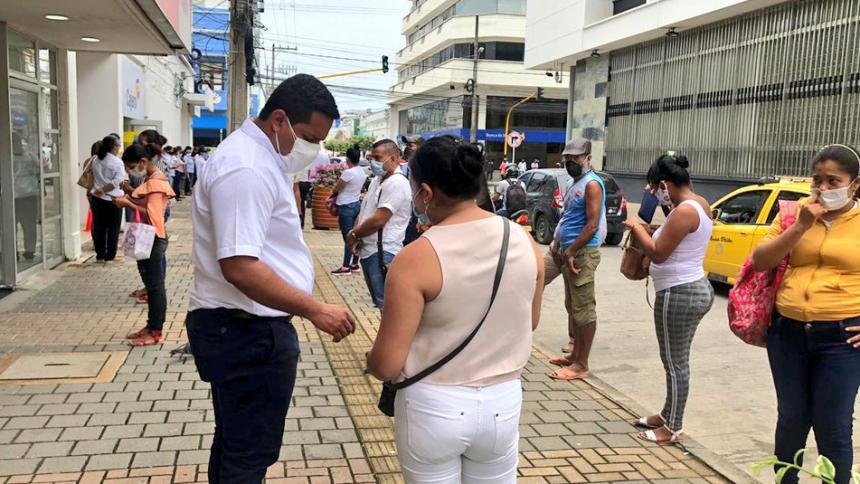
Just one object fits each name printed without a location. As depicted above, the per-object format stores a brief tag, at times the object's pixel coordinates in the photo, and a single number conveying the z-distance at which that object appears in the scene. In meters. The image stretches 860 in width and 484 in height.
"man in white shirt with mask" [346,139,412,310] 5.44
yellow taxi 8.70
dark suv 13.88
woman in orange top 5.59
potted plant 15.23
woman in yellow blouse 2.93
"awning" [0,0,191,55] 6.56
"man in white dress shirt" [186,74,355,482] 2.36
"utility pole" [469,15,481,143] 47.73
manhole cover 4.86
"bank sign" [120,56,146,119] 14.84
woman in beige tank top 2.09
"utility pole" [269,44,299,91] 47.91
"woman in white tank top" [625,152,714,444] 4.03
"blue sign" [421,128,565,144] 51.22
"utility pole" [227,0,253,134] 14.82
